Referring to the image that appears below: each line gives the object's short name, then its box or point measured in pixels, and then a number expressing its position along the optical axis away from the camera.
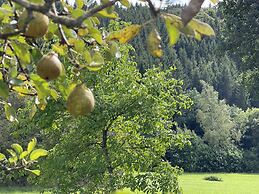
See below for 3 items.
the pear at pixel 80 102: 1.63
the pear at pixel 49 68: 1.56
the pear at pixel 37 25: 1.51
